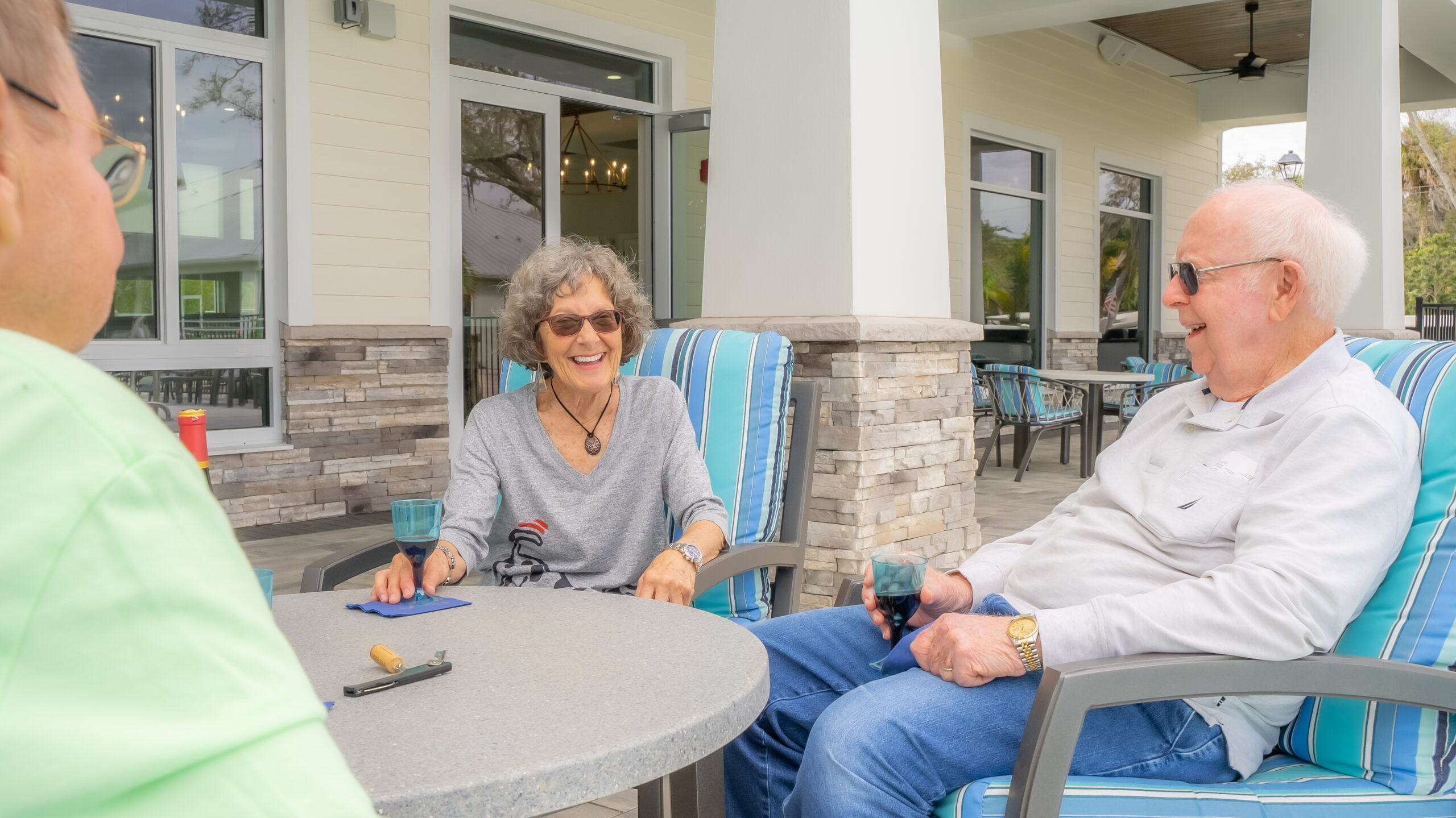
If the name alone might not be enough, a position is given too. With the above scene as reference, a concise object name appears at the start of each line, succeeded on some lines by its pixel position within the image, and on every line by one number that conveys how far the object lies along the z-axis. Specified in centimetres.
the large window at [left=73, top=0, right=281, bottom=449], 510
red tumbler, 142
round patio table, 94
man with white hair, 144
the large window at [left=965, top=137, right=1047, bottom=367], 970
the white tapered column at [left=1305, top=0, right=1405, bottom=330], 716
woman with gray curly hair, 212
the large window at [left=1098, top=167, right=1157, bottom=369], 1136
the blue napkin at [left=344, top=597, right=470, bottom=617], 153
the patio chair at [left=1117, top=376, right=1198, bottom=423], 823
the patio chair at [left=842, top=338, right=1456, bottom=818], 130
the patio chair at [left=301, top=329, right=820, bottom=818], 237
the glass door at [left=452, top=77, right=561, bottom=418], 628
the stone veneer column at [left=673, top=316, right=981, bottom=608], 385
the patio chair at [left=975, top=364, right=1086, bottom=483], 738
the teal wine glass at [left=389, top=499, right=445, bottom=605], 164
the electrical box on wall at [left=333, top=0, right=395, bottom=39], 543
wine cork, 121
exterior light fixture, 1147
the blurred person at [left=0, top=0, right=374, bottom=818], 41
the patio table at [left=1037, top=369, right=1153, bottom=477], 764
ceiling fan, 995
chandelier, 673
